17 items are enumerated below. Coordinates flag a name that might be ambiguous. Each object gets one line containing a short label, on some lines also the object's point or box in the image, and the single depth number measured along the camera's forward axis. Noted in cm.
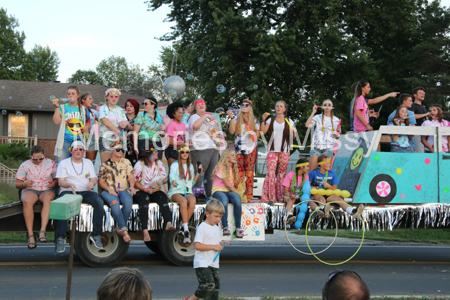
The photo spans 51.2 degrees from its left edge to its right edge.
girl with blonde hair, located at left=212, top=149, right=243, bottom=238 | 725
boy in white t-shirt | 498
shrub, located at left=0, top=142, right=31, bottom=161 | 2239
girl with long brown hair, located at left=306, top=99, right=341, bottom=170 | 836
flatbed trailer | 723
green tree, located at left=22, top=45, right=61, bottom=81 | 5346
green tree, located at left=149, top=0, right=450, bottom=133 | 1947
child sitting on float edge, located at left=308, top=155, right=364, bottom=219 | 759
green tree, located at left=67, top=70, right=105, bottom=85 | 7519
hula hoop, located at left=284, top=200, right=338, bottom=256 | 728
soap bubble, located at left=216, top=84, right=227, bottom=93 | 953
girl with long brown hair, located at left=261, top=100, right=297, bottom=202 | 830
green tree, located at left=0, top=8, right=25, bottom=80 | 4584
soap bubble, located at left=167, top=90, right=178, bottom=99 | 926
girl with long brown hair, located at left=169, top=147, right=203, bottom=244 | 727
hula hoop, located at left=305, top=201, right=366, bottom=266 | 730
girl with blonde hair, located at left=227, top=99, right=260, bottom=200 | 801
